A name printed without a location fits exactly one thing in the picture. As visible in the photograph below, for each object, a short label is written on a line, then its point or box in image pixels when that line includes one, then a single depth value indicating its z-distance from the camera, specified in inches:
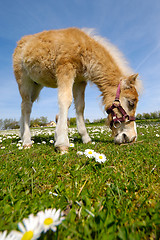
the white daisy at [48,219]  8.6
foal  36.6
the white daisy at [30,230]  8.0
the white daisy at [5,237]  8.1
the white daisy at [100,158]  23.2
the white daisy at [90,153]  24.4
